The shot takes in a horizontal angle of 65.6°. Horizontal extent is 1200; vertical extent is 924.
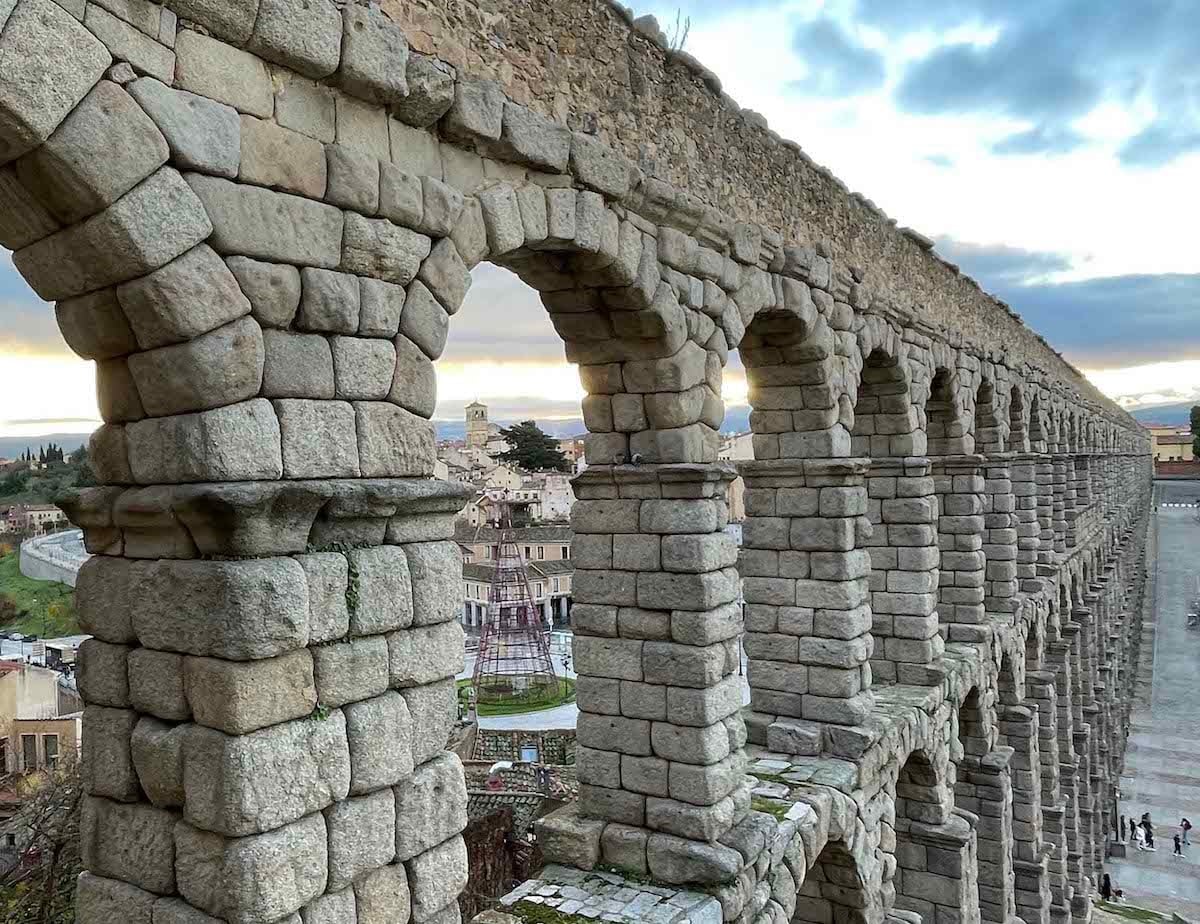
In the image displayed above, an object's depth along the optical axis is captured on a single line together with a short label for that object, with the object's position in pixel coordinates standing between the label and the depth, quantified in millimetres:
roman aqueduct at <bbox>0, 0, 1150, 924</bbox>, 3338
